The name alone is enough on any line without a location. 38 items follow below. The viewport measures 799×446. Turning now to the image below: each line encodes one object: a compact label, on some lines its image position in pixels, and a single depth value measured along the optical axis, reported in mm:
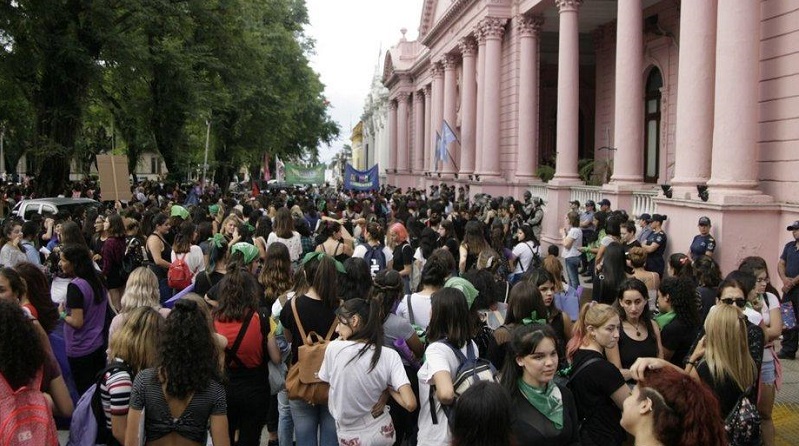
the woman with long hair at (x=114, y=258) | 8727
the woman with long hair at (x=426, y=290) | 5707
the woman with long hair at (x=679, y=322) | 5445
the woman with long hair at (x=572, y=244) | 12281
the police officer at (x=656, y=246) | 11109
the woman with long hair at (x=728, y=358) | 4289
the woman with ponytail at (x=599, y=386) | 4055
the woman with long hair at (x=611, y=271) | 7087
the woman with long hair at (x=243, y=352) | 5098
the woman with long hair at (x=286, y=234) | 9945
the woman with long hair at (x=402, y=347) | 4863
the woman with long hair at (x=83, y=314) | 5887
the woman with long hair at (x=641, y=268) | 7543
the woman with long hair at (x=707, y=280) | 6344
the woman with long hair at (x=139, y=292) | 5160
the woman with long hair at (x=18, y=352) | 3457
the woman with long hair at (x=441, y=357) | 4086
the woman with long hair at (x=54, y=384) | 3934
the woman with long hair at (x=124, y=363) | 3924
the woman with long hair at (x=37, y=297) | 5316
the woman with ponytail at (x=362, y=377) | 4270
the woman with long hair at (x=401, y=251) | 9227
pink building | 11531
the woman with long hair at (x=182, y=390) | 3830
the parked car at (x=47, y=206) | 16500
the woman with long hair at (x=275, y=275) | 6535
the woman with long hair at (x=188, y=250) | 8367
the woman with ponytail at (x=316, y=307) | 5289
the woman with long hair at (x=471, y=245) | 8828
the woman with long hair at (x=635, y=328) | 4871
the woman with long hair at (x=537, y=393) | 3612
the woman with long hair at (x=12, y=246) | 8398
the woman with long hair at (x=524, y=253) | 9312
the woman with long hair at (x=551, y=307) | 5562
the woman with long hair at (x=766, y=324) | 5168
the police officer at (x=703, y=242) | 10773
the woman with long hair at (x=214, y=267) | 6871
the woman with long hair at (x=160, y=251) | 8721
